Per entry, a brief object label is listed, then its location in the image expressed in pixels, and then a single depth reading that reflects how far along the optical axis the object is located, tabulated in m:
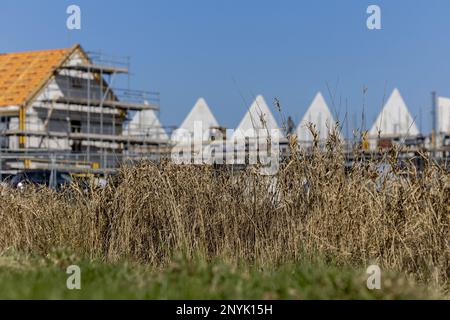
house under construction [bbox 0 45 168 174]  52.81
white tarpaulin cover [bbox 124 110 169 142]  57.47
